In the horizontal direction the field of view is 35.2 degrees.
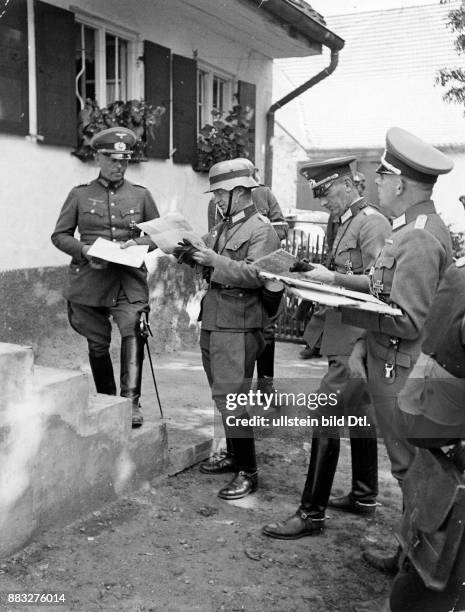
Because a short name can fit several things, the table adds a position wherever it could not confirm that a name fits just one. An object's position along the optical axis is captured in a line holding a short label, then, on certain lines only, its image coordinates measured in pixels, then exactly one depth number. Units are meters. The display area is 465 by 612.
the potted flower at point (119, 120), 6.66
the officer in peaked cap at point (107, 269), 4.69
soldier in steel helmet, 4.15
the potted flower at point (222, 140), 8.57
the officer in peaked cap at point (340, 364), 3.71
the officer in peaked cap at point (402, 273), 2.96
